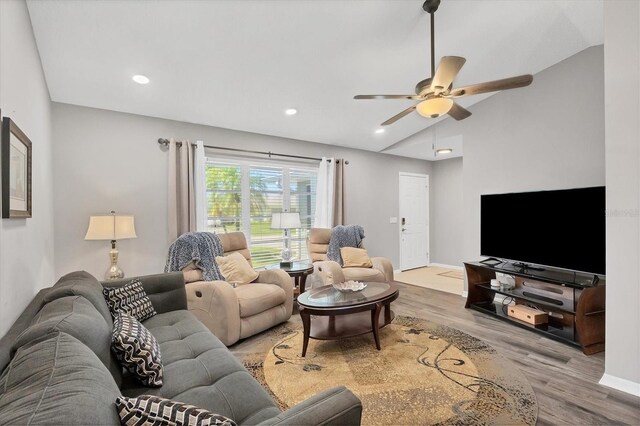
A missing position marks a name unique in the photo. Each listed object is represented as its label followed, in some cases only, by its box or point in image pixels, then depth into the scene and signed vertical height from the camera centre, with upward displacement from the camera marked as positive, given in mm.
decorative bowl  2939 -766
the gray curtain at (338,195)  5035 +298
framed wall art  1438 +234
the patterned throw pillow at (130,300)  2045 -639
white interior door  6219 -185
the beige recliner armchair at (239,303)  2701 -891
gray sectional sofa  701 -521
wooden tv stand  2633 -926
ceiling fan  2078 +961
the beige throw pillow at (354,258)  4305 -682
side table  3734 -747
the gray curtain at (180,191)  3557 +270
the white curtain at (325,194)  4996 +313
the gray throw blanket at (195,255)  3072 -450
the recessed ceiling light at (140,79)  2799 +1304
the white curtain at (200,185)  3771 +357
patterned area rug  1827 -1246
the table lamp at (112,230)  2844 -174
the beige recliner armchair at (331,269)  3766 -765
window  4105 +188
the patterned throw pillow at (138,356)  1374 -683
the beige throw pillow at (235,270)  3252 -646
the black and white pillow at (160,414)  790 -555
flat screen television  2844 -180
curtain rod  3596 +896
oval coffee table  2498 -846
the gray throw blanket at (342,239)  4477 -417
